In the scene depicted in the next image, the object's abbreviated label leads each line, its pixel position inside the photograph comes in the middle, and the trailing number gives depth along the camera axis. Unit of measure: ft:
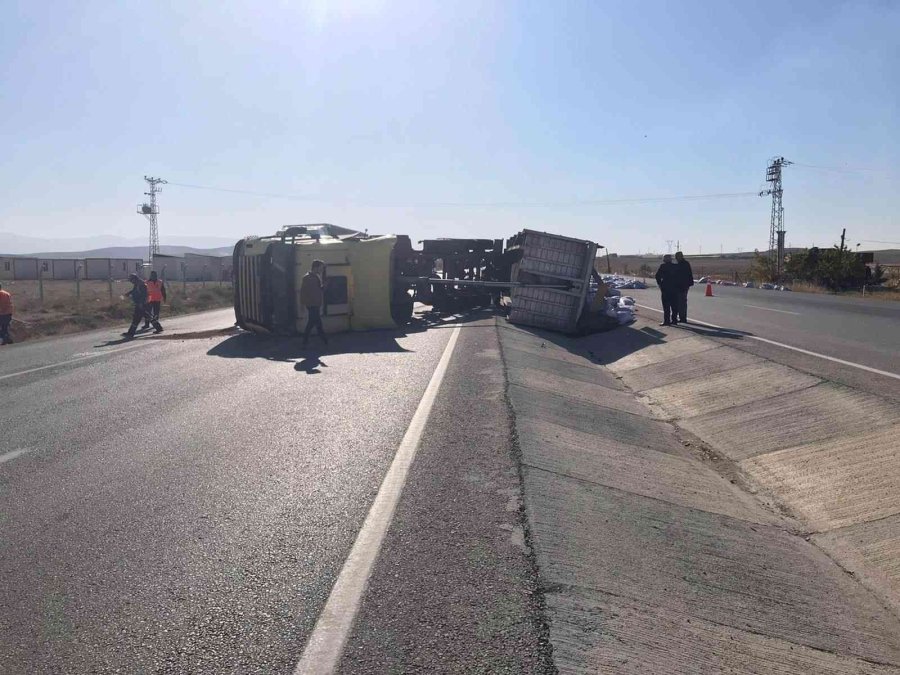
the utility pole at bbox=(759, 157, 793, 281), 268.41
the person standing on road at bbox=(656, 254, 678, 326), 59.77
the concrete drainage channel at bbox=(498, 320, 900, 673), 13.47
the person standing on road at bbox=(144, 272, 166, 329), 74.69
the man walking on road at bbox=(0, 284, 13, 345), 69.10
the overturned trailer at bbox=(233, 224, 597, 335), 59.16
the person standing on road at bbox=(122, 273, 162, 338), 69.62
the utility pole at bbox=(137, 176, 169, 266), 345.51
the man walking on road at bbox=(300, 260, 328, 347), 53.01
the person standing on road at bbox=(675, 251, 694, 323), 60.08
